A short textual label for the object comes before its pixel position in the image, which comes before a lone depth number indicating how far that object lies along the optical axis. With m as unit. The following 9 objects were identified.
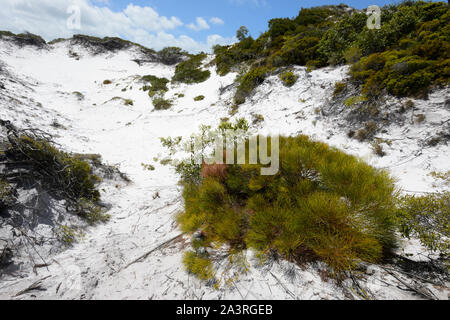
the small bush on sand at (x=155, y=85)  16.16
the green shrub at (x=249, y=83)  10.55
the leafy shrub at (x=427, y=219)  1.97
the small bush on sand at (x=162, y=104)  13.98
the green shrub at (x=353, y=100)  5.95
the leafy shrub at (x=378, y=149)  4.66
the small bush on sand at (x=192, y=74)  16.53
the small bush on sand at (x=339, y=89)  6.86
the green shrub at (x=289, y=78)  9.00
